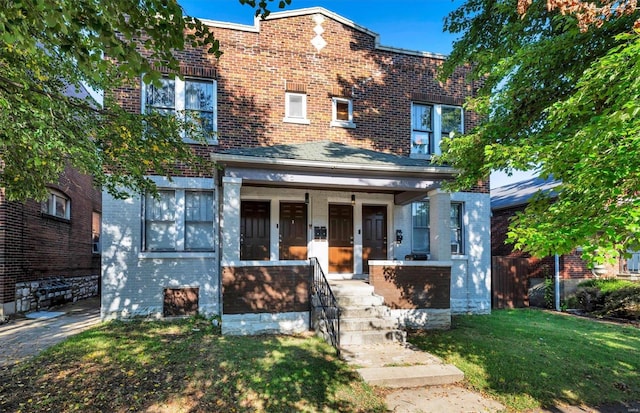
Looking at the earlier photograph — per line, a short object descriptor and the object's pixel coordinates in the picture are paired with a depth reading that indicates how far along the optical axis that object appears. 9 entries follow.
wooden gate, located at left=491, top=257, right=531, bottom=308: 10.96
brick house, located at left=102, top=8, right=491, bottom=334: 7.33
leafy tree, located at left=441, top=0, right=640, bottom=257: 2.67
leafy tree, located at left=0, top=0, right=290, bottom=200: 2.90
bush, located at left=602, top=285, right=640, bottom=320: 9.37
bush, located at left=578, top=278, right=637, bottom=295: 10.04
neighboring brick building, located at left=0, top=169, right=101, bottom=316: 8.98
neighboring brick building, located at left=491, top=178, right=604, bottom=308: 11.01
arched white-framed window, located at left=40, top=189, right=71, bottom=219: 11.02
